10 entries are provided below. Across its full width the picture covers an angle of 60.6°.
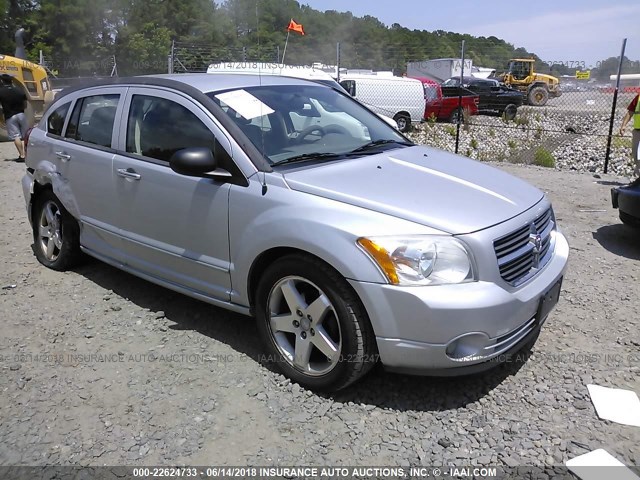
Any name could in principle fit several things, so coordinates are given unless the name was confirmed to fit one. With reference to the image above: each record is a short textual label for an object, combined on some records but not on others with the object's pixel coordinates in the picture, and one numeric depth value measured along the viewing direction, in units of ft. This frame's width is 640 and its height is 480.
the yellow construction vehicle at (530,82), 96.53
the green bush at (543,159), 35.96
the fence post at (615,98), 31.86
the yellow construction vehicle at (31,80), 44.39
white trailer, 114.66
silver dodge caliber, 8.74
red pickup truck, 67.00
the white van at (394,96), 59.77
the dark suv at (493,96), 78.74
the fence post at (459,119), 38.02
